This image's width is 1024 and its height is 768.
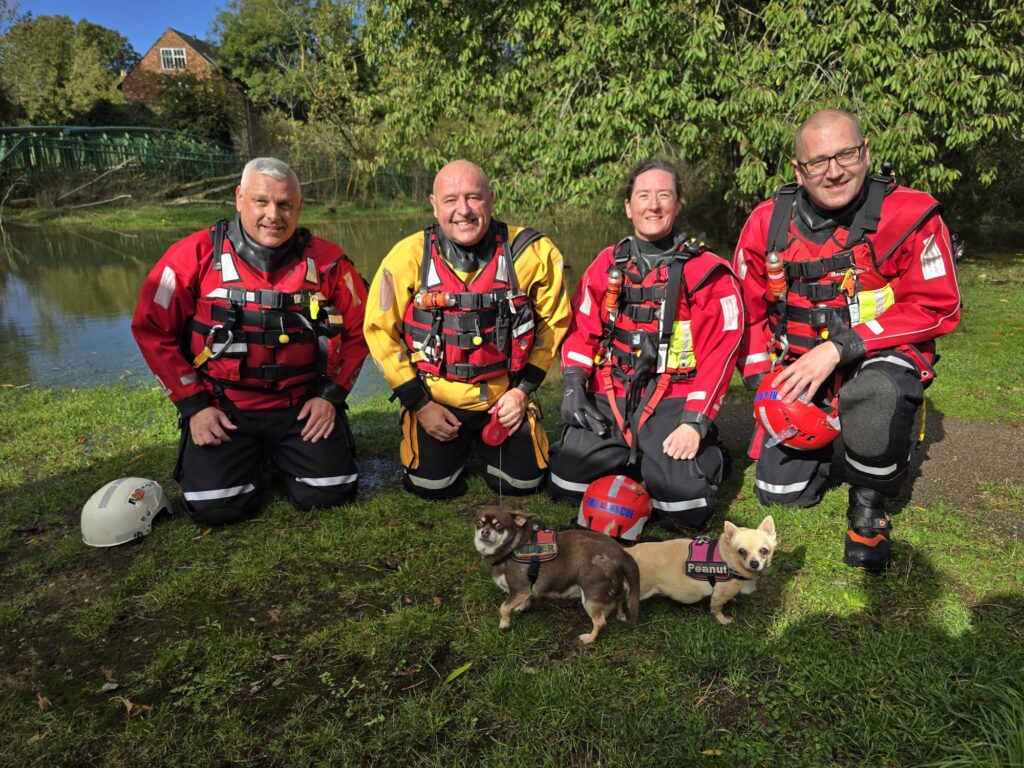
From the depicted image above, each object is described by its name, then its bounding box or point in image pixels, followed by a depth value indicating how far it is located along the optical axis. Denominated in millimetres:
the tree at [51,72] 36262
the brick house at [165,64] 53875
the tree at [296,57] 35909
